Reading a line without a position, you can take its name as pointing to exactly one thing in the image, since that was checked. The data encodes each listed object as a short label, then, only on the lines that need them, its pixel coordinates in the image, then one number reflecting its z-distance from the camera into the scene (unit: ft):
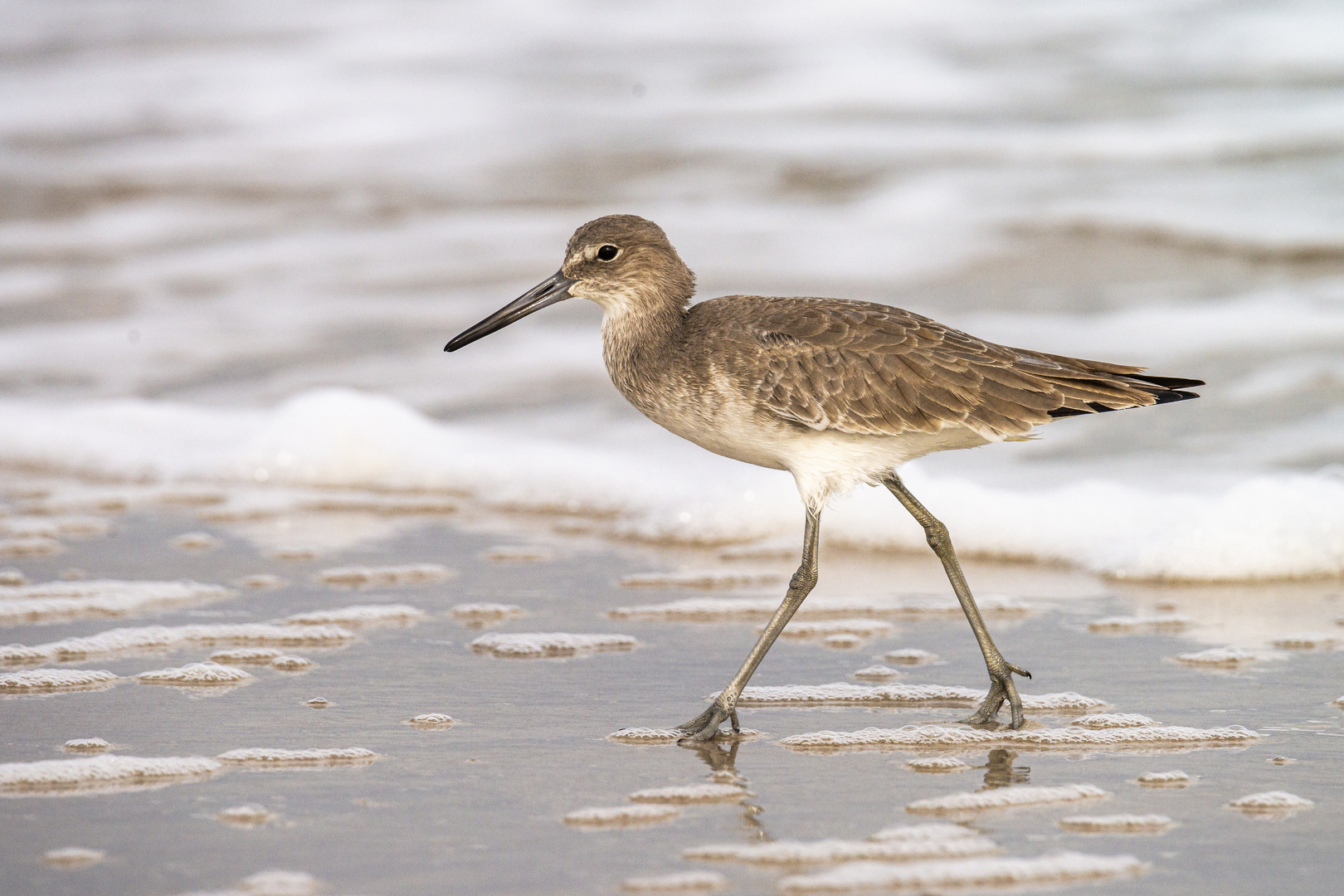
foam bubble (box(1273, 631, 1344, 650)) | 33.63
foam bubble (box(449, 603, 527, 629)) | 36.01
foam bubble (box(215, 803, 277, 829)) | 23.25
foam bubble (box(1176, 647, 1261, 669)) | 32.48
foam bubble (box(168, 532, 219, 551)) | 42.63
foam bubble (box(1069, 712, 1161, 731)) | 28.37
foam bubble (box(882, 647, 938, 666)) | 33.06
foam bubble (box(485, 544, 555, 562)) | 41.91
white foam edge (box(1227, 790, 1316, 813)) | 24.22
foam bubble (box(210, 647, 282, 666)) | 32.27
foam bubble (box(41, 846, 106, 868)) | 21.63
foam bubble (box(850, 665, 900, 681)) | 31.68
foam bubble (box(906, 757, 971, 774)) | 26.30
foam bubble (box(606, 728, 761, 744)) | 27.86
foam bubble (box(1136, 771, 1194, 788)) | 25.43
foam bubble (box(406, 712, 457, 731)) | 28.25
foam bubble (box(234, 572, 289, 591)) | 38.47
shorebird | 30.50
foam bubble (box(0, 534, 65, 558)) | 41.14
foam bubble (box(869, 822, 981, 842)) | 22.82
